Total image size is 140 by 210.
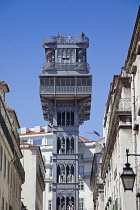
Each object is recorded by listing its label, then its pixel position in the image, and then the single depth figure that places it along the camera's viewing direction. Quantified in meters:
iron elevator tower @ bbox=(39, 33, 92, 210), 94.06
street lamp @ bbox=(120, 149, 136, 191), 17.11
